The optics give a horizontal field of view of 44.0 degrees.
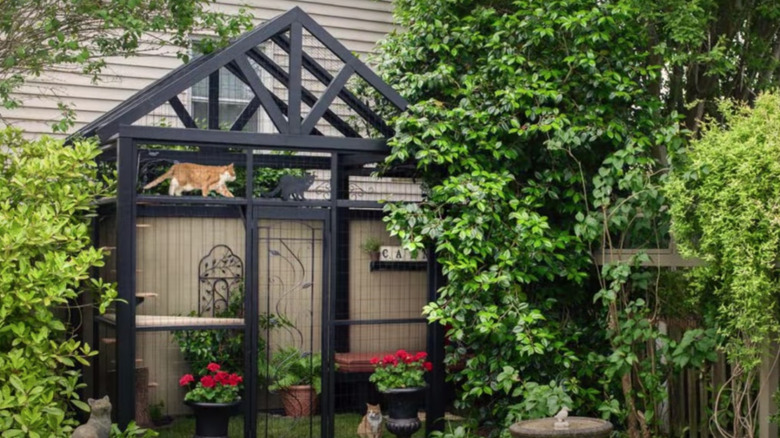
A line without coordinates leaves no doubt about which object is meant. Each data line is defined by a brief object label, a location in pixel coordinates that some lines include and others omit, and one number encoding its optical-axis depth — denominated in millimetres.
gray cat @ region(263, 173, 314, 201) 7598
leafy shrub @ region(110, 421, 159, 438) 6844
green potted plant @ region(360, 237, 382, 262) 8719
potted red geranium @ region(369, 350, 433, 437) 7848
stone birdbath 5887
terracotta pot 8110
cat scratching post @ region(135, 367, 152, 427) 8289
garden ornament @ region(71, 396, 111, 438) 6630
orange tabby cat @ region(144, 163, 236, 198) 7293
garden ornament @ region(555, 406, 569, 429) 5997
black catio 7262
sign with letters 8712
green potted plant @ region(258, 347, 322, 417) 7801
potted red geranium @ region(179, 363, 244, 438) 7328
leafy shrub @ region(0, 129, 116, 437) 6219
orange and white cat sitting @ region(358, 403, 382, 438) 7945
